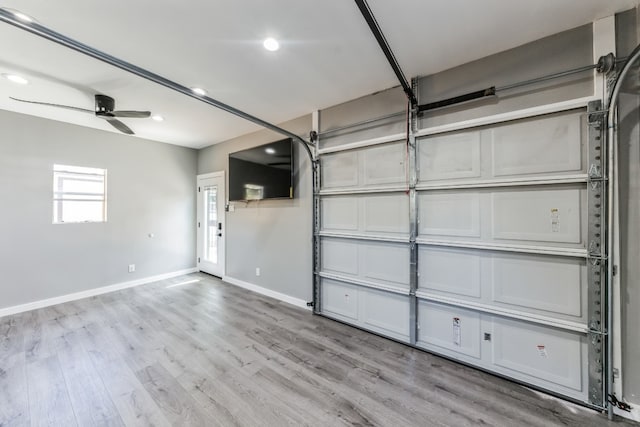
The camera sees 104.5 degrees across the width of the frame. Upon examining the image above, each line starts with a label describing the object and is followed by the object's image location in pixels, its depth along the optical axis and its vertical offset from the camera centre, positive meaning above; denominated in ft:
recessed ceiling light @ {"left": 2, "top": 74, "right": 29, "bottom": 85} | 7.94 +4.37
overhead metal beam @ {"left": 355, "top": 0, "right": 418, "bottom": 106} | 4.37 +3.82
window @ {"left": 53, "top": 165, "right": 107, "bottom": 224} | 12.30 +0.97
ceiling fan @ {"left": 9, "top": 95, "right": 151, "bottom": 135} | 9.10 +3.81
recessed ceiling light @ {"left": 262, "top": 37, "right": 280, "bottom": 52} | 6.44 +4.54
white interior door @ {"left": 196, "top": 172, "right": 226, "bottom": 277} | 16.10 -0.64
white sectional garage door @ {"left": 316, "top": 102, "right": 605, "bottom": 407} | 5.95 -0.84
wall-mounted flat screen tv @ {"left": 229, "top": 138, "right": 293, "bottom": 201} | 11.68 +2.20
